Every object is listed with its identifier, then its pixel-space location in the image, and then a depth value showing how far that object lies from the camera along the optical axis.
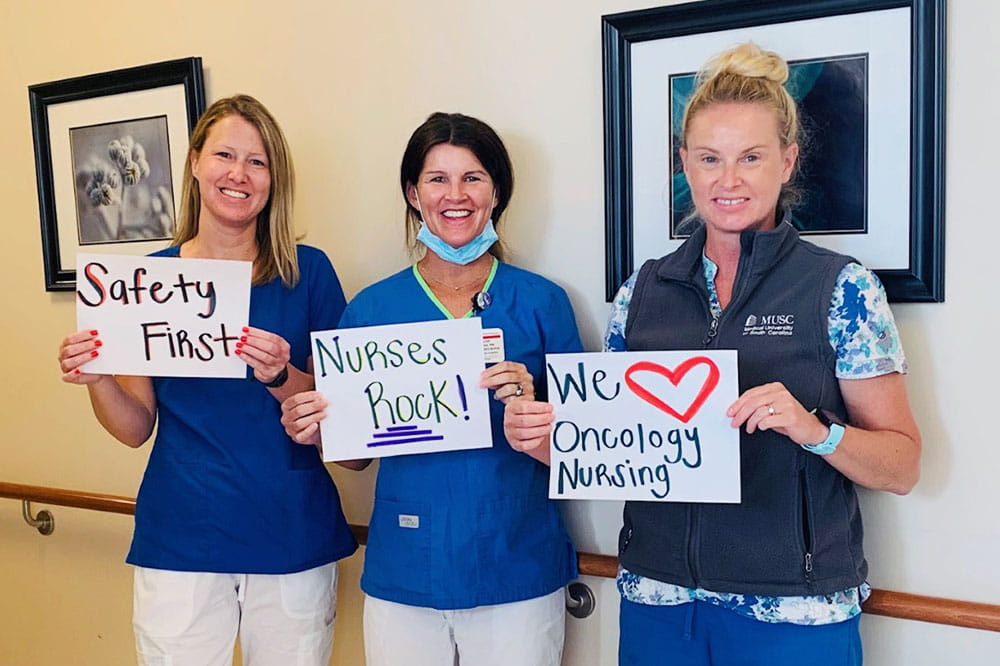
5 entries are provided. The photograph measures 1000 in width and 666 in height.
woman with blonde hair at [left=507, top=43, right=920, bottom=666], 1.30
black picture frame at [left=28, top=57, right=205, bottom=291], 2.17
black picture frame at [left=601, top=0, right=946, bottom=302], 1.44
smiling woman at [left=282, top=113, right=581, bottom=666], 1.56
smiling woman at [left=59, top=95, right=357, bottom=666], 1.68
